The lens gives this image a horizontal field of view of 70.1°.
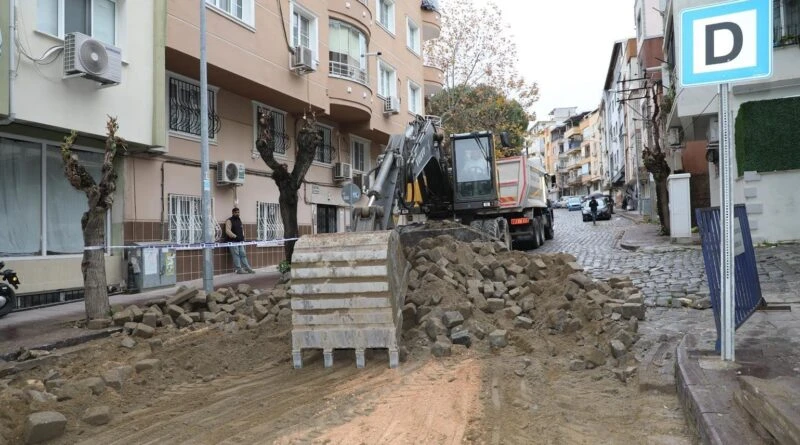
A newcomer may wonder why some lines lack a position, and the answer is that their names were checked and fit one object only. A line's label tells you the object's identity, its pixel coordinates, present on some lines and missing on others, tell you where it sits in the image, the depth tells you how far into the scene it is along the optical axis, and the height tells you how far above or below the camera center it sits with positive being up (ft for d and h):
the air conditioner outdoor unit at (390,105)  69.41 +15.08
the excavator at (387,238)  19.11 -0.42
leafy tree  104.67 +21.89
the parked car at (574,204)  185.26 +6.88
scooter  28.17 -2.81
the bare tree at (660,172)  64.64 +5.86
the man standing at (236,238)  45.83 -0.52
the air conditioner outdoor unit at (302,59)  50.34 +15.20
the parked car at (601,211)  114.11 +2.80
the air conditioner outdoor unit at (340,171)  62.54 +6.44
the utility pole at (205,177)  34.78 +3.46
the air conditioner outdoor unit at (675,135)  66.49 +10.31
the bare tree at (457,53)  103.81 +32.10
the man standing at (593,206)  98.99 +3.23
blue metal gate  16.51 -1.24
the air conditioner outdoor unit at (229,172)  46.11 +4.84
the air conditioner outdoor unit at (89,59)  31.68 +9.97
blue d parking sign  14.89 +4.82
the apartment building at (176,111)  32.58 +8.71
